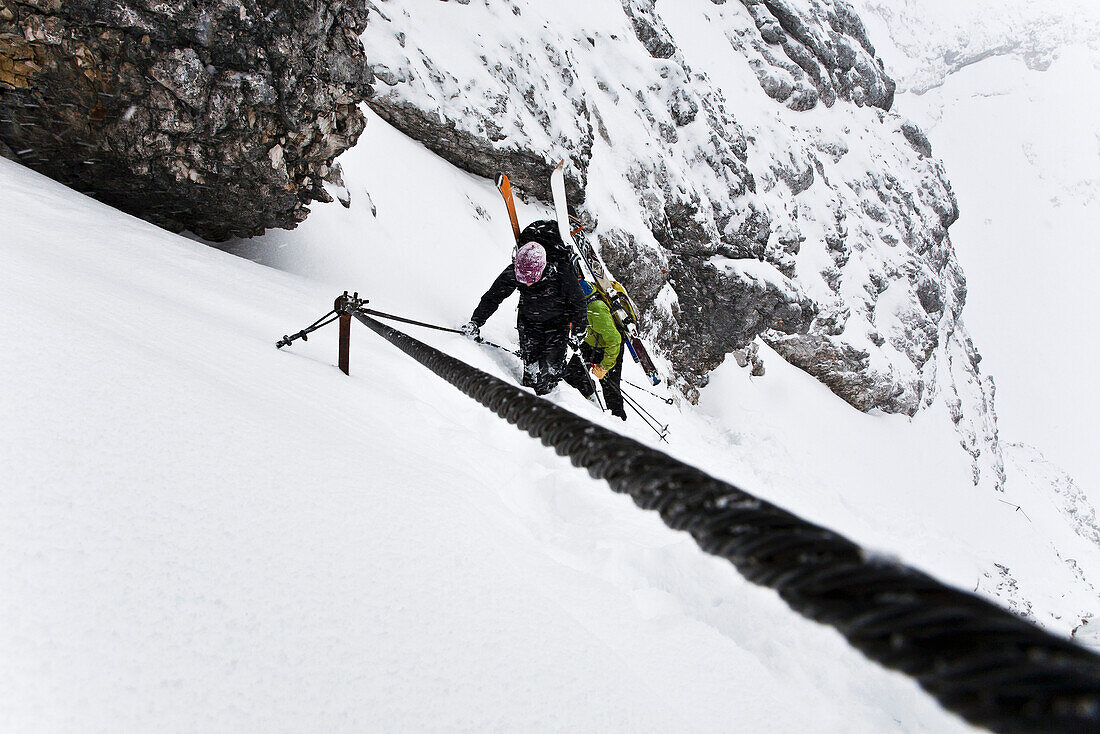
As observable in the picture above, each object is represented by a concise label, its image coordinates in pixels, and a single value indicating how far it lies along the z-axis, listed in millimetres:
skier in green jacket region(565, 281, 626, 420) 6508
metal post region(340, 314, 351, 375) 3482
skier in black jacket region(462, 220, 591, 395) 5555
